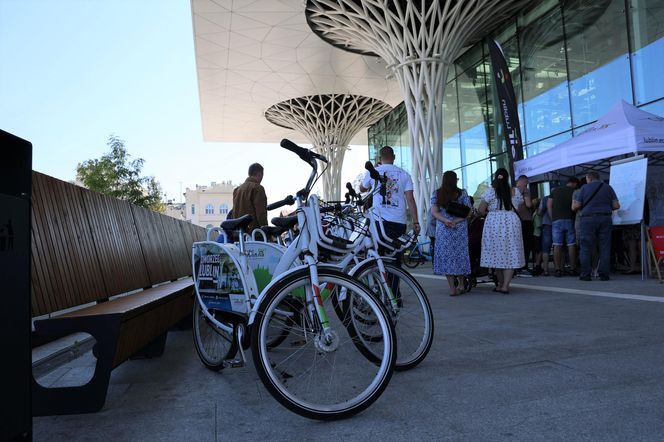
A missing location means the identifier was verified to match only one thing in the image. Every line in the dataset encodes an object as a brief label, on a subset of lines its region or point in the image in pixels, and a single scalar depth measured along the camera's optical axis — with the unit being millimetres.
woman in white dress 6754
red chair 7242
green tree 28938
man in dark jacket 5543
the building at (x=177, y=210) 94312
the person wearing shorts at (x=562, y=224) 8906
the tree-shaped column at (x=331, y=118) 27484
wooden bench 2395
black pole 1312
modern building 12508
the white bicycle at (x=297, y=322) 2342
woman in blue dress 6566
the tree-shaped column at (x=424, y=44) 15594
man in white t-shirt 5043
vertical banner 12789
